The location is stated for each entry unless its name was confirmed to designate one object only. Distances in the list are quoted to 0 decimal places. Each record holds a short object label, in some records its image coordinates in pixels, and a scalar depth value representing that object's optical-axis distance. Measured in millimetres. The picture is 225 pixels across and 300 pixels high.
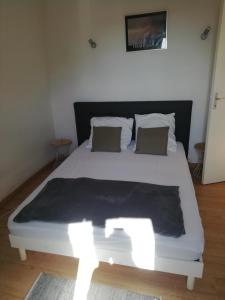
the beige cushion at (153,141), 2536
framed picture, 2635
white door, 2211
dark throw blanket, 1458
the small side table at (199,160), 2943
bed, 1354
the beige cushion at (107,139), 2708
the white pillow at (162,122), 2689
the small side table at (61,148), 3291
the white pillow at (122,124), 2812
